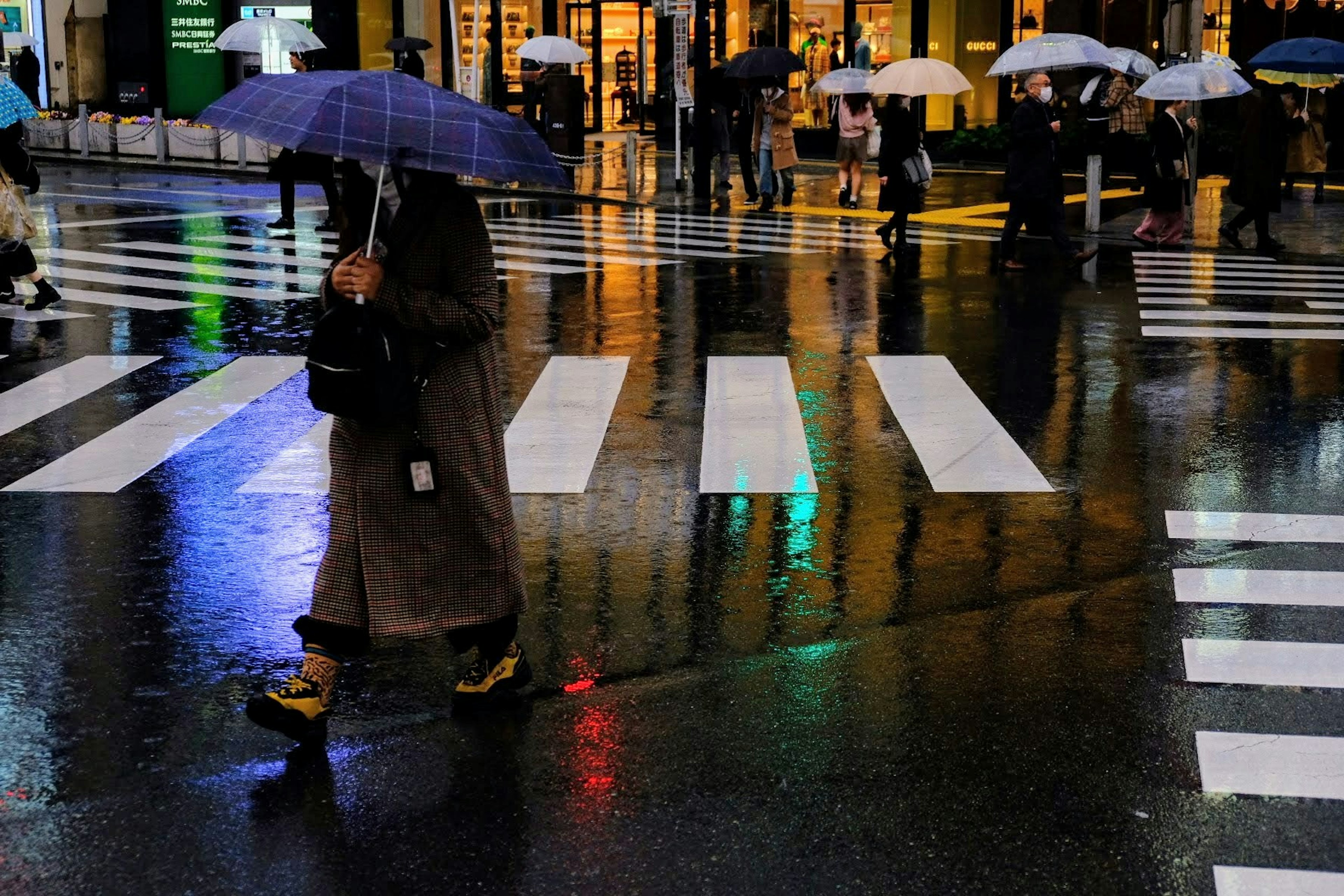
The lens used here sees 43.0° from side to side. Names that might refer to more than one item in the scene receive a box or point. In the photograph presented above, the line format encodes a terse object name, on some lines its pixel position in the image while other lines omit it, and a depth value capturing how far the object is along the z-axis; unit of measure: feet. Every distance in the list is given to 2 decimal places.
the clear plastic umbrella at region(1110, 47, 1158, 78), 83.66
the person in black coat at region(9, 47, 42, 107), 115.75
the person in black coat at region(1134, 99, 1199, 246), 59.11
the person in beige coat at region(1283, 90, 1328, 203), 79.82
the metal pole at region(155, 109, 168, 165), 102.68
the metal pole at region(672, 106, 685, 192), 84.28
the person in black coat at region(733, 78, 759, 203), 79.41
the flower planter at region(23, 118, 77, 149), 113.19
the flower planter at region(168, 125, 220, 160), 102.99
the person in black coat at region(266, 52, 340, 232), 61.62
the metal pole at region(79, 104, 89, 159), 108.47
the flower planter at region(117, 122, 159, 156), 108.78
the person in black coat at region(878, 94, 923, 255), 58.49
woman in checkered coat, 16.61
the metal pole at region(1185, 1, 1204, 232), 63.93
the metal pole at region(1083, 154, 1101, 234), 67.26
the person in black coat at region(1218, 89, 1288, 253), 59.11
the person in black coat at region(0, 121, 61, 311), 44.42
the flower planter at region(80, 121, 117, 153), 110.93
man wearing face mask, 54.49
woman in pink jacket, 76.43
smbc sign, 127.13
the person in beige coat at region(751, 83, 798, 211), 74.74
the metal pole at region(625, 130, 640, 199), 82.58
